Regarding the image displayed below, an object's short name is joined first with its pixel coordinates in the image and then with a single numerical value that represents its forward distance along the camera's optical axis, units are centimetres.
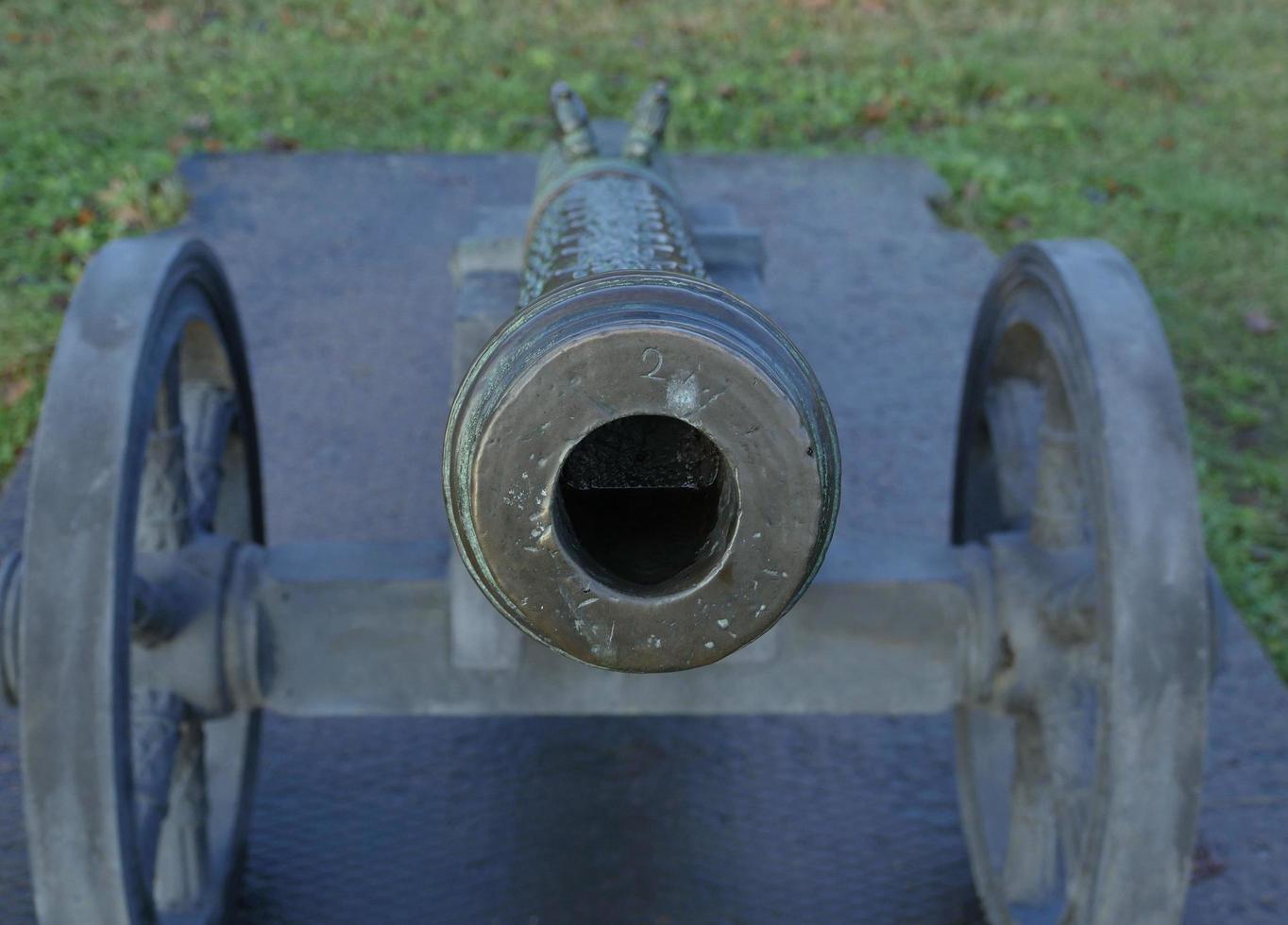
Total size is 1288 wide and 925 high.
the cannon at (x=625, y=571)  118
